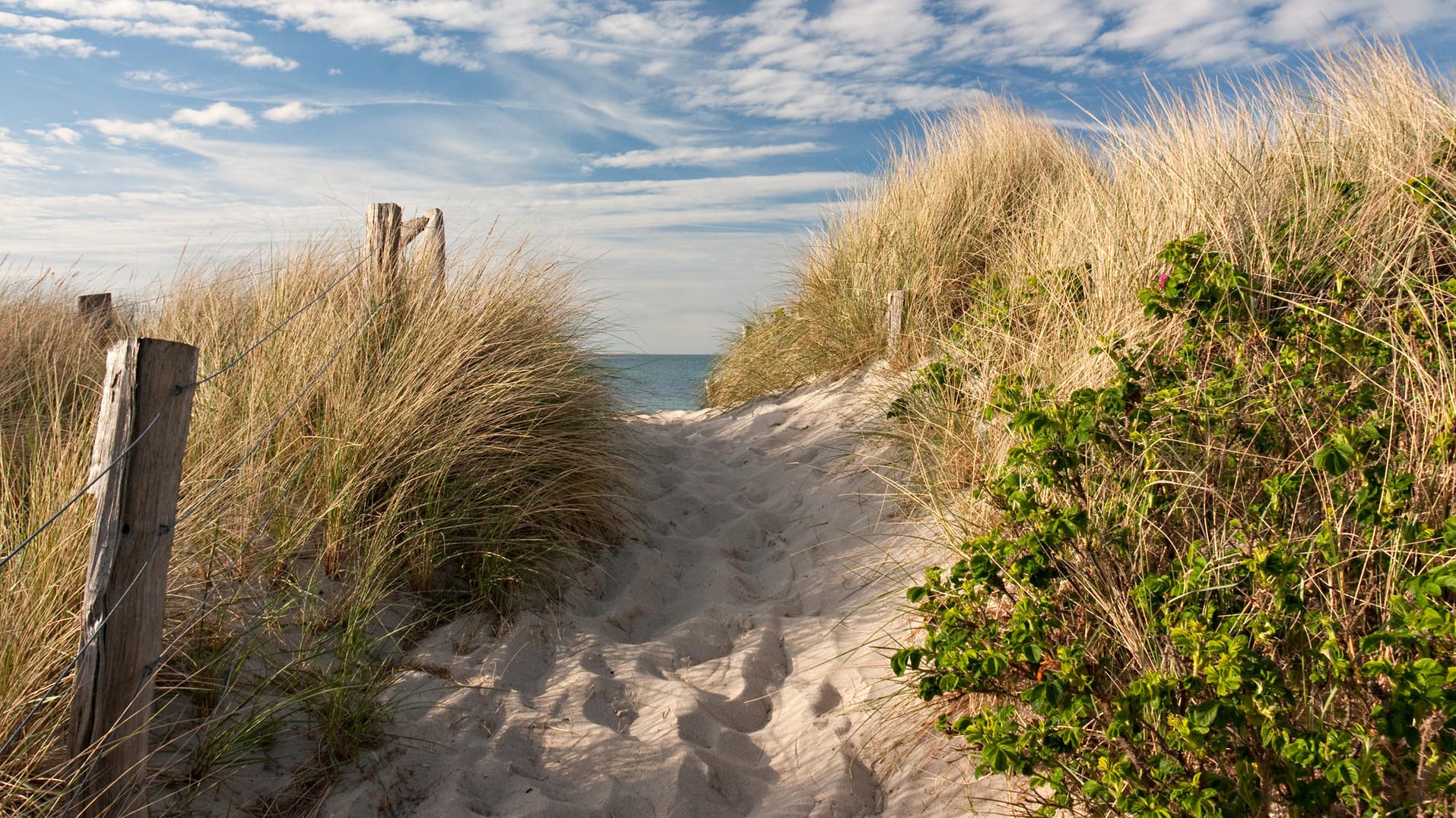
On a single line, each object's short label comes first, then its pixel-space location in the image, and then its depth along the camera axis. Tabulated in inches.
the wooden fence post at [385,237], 195.2
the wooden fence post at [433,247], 198.7
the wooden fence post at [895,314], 255.9
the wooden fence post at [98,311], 266.7
